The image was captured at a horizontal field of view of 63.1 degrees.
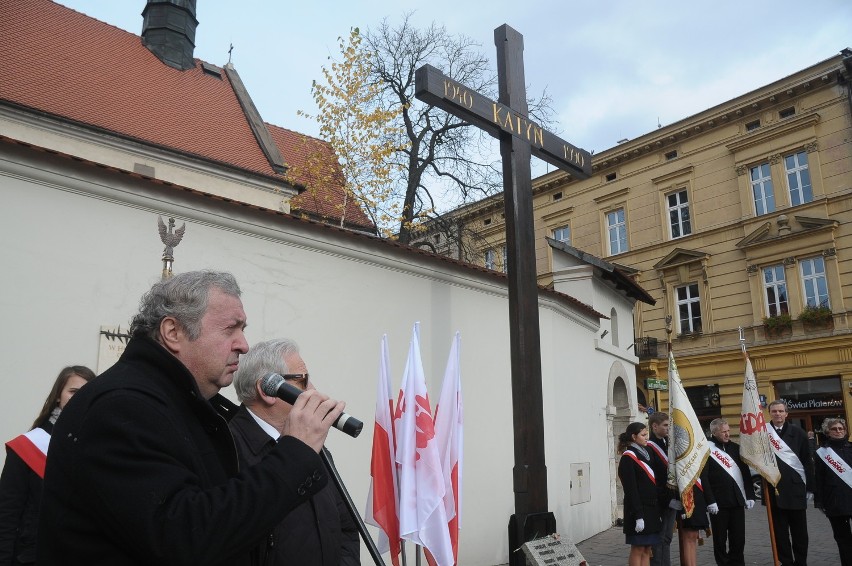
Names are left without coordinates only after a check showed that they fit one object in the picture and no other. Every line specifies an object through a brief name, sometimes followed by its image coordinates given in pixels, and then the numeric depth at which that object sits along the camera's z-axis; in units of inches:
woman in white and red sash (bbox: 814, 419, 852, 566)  316.2
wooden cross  267.0
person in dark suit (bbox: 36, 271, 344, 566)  64.1
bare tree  782.5
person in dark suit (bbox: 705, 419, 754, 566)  329.1
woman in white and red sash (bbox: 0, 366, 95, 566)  130.1
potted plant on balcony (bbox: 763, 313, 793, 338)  949.8
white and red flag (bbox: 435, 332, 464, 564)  257.9
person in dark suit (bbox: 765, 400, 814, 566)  322.3
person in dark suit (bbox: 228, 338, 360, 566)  102.7
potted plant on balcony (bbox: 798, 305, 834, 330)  913.5
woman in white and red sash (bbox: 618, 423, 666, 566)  291.1
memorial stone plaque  205.2
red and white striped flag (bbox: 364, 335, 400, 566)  233.3
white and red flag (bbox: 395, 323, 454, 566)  228.7
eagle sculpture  260.5
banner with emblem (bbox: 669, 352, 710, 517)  303.3
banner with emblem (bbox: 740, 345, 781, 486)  328.5
